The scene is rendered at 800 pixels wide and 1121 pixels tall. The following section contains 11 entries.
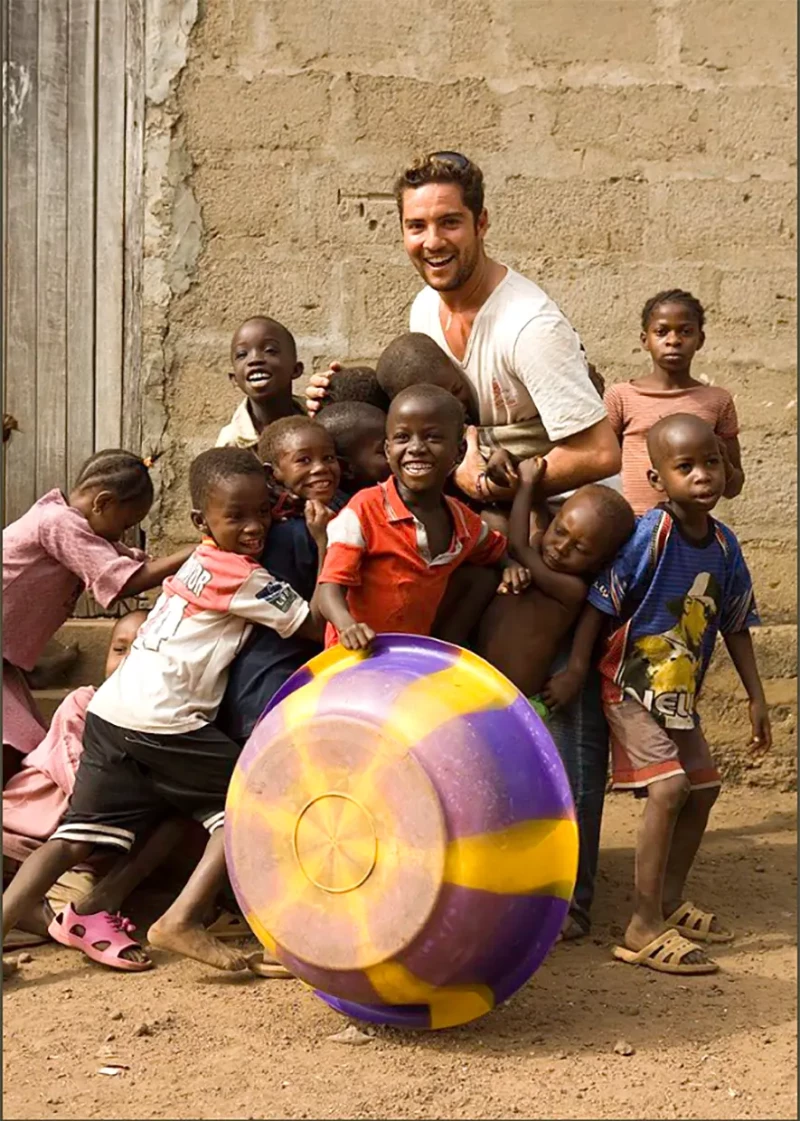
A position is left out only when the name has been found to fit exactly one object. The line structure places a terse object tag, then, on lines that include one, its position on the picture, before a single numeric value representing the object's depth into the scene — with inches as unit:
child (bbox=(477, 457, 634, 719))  154.3
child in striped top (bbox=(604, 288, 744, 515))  191.5
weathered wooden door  219.6
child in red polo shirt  139.3
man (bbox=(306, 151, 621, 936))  153.9
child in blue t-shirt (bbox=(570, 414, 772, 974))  154.3
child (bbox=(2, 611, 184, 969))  157.9
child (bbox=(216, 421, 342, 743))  148.9
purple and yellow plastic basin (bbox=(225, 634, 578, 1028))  121.2
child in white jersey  148.6
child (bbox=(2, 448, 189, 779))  165.9
